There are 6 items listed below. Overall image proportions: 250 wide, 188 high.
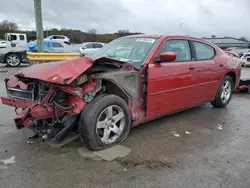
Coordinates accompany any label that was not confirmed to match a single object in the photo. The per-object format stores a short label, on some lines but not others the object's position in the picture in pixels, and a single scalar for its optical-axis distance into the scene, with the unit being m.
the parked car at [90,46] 19.28
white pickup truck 13.86
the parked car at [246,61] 19.00
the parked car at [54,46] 17.84
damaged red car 3.04
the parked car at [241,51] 24.75
